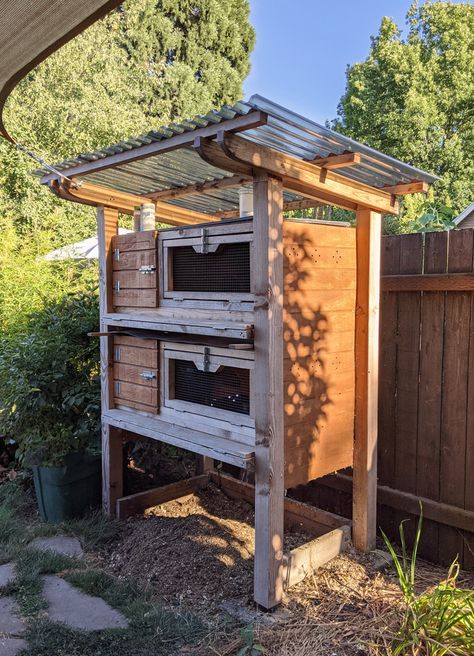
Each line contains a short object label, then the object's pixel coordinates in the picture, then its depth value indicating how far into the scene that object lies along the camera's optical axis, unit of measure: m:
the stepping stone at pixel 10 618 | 2.39
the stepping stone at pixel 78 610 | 2.45
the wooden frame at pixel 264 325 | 2.47
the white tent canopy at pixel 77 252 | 5.79
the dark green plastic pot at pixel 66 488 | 3.56
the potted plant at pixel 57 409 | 3.58
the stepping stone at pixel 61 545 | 3.19
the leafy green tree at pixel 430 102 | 19.38
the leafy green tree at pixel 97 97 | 5.65
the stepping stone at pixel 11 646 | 2.22
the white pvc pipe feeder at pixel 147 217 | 3.44
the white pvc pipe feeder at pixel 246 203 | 3.02
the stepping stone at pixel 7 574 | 2.81
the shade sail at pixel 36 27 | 1.04
